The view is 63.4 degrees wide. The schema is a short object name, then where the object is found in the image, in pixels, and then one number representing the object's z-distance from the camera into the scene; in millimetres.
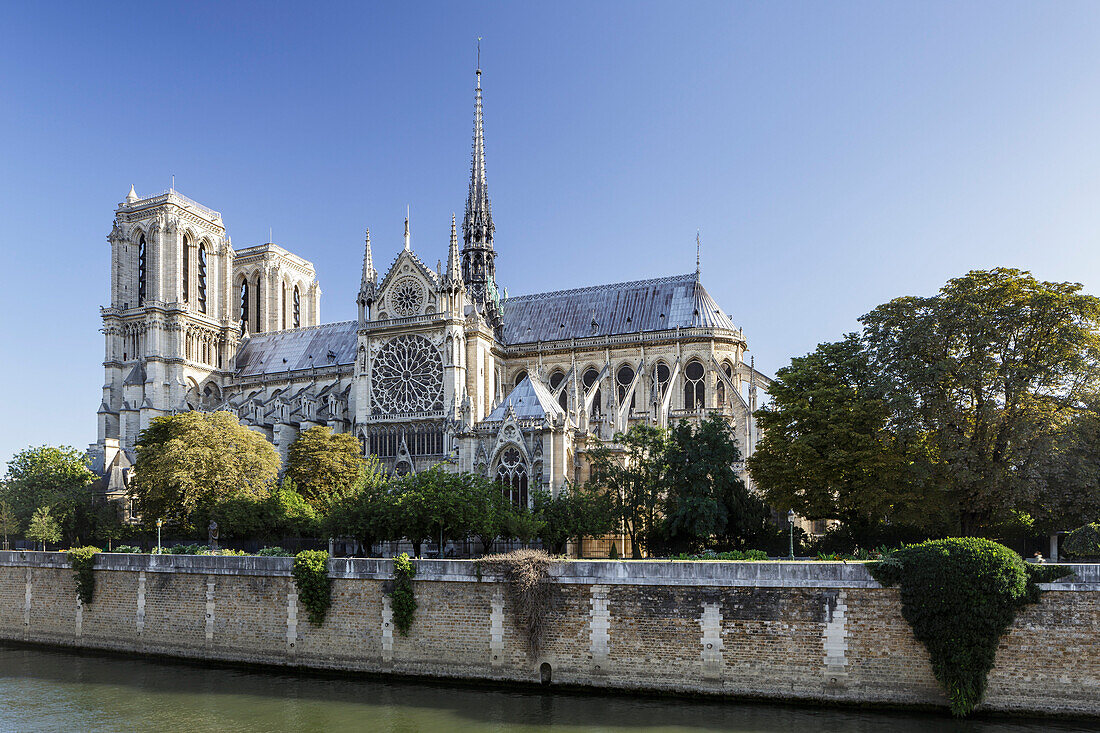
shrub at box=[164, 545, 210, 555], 34531
